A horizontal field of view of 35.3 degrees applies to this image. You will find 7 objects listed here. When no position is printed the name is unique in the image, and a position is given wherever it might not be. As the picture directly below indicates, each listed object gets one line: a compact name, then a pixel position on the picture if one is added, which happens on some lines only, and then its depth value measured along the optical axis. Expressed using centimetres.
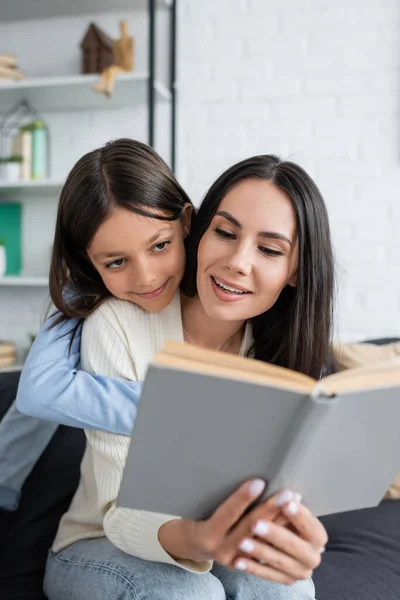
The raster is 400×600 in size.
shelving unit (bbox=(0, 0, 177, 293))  244
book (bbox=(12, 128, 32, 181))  260
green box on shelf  286
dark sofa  119
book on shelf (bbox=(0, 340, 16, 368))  262
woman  101
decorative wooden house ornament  254
